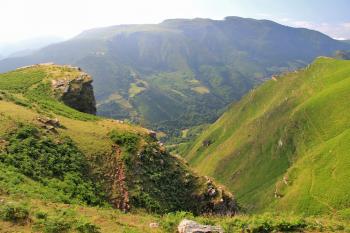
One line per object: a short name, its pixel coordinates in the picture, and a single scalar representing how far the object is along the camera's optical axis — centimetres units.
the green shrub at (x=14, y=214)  2909
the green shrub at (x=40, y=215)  3047
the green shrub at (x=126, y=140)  6256
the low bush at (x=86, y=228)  2913
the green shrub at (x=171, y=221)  3316
